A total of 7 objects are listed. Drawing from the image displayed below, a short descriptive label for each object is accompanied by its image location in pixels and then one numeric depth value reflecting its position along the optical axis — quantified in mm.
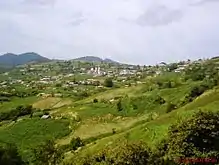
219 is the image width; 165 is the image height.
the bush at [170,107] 117106
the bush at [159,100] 142238
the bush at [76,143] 108512
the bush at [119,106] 145900
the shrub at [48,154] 88019
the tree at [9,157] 86075
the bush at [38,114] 156500
